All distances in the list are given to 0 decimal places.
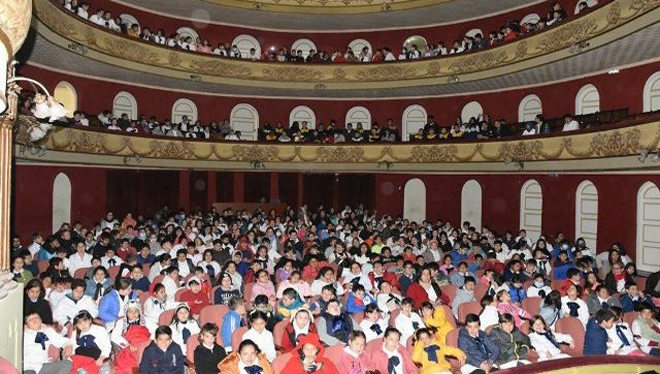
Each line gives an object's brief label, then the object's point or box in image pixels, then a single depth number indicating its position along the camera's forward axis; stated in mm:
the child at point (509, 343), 8422
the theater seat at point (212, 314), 9469
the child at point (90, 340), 7816
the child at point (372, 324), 8969
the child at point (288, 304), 9586
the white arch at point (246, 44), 28812
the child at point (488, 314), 9469
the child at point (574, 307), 10156
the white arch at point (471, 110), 26250
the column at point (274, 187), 28578
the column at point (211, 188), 27344
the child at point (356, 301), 10080
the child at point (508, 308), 9711
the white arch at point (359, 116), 29234
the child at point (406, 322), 9195
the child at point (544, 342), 8844
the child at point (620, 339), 9031
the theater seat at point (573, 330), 9180
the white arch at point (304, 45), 29484
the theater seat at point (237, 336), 8398
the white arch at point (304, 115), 29328
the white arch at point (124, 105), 24506
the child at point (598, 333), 8922
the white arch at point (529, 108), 23594
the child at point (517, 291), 11117
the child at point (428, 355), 8117
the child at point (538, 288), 11219
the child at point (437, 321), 9023
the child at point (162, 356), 7422
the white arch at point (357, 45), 29297
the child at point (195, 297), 10125
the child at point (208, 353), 7453
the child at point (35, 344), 7676
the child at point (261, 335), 8117
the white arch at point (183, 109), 26859
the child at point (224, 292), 10555
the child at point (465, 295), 10891
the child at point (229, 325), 8820
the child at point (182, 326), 8375
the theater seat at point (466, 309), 10219
